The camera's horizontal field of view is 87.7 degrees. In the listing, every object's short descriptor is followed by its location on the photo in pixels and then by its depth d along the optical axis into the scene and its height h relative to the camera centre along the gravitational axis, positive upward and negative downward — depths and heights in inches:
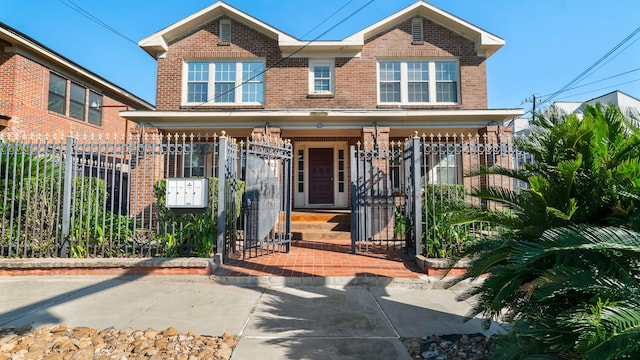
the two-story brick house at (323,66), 462.3 +186.1
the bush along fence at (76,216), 229.5 -13.5
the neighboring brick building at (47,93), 467.5 +172.6
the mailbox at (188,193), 223.3 +2.6
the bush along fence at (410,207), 240.7 -8.8
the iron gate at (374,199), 273.4 -2.1
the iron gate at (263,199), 251.8 -1.7
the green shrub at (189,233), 231.5 -25.3
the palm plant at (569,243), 65.4 -11.5
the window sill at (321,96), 462.0 +139.5
